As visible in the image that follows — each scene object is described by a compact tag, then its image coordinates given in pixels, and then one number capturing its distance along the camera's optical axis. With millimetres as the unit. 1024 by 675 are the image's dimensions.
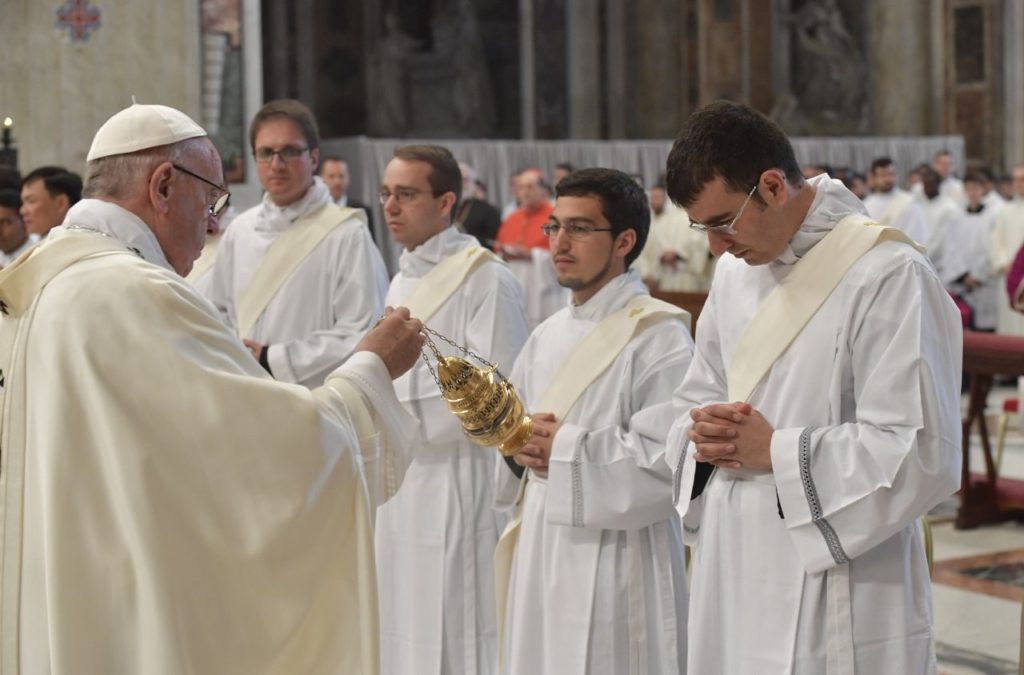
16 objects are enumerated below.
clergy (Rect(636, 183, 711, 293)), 15273
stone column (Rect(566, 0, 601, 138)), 22594
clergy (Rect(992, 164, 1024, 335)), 14805
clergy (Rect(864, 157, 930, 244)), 15203
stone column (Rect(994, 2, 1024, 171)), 21875
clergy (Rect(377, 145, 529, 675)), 5004
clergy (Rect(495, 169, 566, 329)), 11758
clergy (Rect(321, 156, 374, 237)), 11141
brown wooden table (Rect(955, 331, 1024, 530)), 8148
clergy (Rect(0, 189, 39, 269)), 6816
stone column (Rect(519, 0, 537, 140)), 22625
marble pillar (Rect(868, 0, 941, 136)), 23016
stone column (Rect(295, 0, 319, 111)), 22406
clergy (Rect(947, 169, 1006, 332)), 15812
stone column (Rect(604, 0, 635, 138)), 22719
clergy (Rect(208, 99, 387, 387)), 5371
